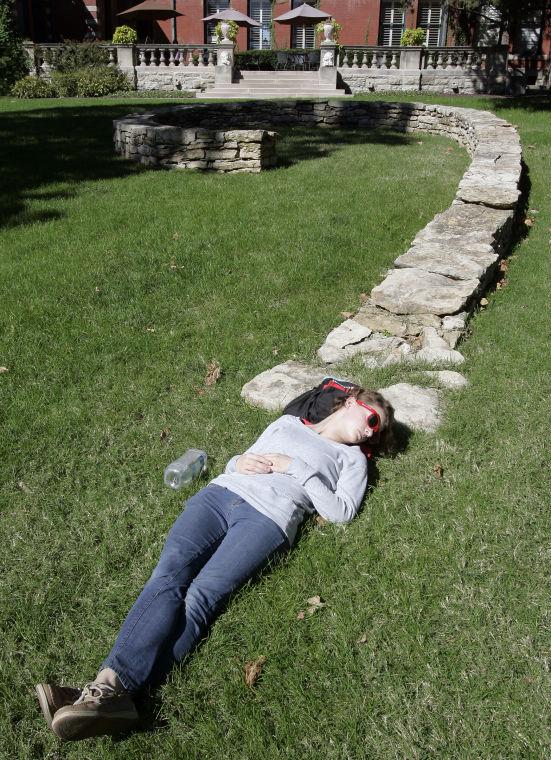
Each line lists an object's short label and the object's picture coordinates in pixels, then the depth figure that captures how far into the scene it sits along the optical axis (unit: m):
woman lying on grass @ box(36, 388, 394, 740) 2.19
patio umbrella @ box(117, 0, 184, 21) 26.05
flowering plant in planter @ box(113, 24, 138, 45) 24.12
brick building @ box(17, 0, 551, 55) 27.27
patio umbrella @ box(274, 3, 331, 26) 26.06
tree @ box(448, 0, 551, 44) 16.61
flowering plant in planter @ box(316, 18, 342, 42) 22.96
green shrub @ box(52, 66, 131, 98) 21.05
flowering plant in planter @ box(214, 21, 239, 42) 24.62
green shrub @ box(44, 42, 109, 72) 23.45
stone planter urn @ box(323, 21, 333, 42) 22.90
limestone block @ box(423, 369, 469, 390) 4.23
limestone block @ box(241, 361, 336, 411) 4.12
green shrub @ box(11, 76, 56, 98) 20.34
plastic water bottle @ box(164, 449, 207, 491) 3.46
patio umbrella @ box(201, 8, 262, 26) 26.03
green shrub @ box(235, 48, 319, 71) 25.84
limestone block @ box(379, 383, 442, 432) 3.85
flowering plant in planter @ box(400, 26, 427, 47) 24.67
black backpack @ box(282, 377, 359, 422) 3.46
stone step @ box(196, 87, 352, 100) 21.31
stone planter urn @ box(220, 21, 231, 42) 24.50
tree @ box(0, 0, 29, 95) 21.66
